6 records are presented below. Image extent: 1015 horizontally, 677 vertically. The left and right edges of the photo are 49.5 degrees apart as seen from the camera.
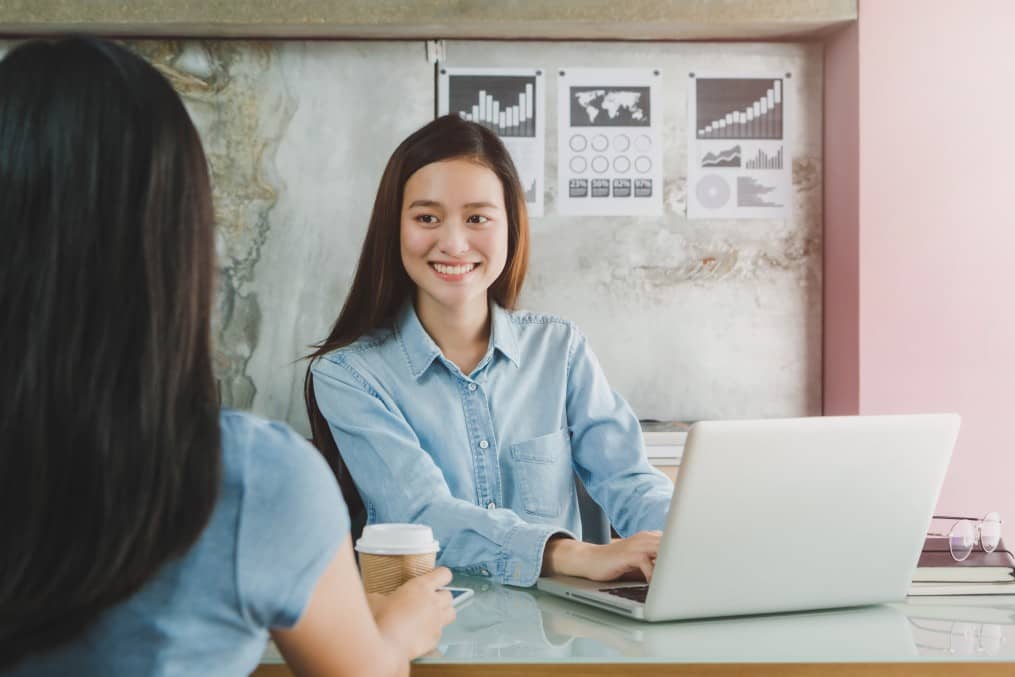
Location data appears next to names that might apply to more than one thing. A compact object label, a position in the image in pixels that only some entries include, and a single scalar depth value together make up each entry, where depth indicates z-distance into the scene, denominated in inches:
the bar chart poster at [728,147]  127.0
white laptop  42.0
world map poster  126.3
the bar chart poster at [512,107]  125.4
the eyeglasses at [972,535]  54.1
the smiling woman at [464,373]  65.6
